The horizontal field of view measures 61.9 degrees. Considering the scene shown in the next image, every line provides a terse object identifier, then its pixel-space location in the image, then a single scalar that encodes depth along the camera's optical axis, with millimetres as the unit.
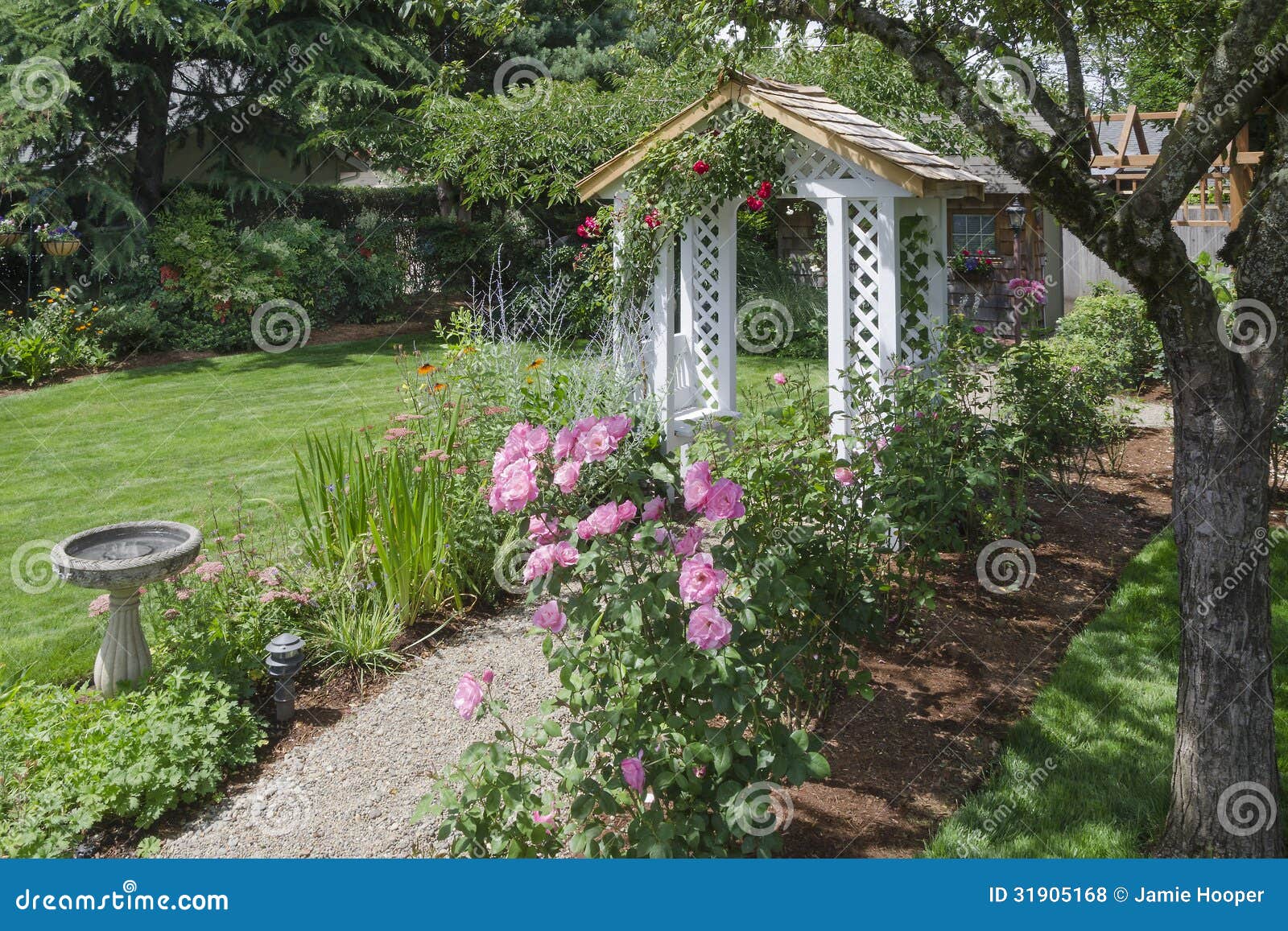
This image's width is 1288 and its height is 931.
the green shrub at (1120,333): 9109
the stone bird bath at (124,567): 3922
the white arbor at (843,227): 5684
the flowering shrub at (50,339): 10719
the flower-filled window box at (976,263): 13812
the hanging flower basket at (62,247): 12234
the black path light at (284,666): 4090
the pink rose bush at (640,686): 2592
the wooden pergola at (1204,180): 10797
